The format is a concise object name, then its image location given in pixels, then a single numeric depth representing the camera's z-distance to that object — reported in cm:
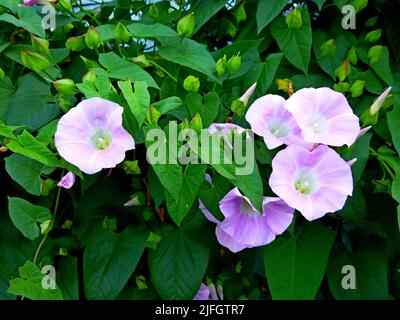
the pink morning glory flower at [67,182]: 72
